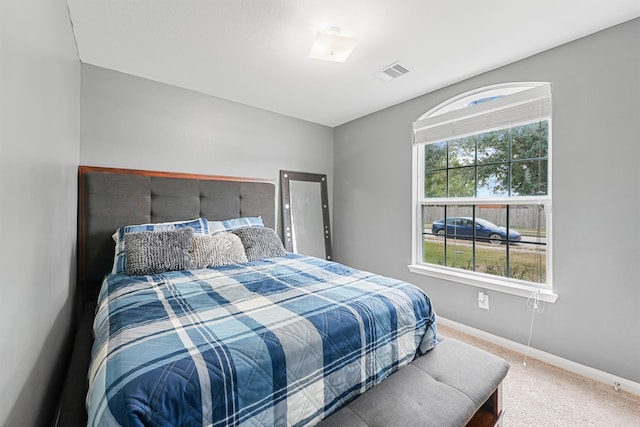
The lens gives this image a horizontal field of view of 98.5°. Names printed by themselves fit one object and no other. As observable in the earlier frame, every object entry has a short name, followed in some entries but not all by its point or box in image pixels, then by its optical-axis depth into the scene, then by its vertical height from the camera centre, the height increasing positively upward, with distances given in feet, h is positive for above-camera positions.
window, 7.33 +0.72
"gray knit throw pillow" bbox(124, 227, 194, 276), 6.29 -0.95
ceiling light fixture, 6.09 +3.77
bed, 2.72 -1.51
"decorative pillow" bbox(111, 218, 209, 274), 6.71 -0.49
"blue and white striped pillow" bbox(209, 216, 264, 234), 8.74 -0.41
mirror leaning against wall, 11.77 -0.05
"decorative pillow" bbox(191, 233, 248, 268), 7.05 -1.03
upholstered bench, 3.49 -2.58
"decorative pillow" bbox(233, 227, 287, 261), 8.08 -0.95
